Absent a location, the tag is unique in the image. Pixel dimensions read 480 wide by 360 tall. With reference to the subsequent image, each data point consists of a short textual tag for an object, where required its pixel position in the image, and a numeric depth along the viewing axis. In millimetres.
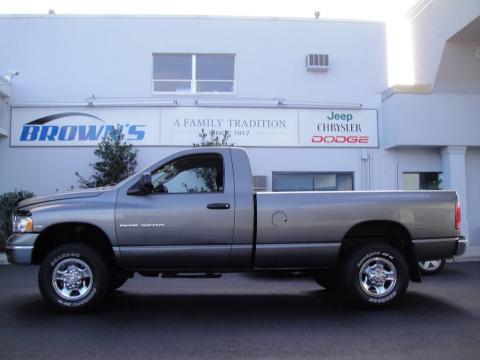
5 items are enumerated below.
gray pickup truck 6258
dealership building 14633
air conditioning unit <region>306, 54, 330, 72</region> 15141
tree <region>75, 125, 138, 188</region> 13836
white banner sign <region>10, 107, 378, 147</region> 14617
